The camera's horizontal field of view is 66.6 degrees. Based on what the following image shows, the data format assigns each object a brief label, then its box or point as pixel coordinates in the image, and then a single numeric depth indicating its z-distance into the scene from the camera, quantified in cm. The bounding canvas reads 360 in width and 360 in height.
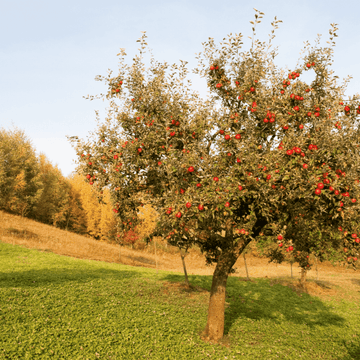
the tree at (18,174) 4500
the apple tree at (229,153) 781
